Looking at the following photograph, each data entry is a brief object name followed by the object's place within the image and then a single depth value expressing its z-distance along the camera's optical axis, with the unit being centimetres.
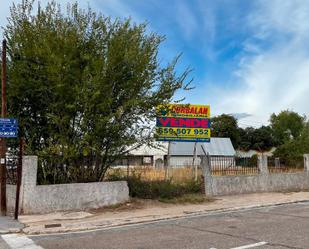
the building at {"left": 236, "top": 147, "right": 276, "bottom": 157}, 8366
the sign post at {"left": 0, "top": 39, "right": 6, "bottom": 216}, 1207
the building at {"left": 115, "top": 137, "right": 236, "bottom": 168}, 5038
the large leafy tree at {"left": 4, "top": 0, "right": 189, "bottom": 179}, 1301
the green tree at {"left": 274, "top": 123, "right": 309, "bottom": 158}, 3942
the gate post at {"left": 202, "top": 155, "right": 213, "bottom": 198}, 1678
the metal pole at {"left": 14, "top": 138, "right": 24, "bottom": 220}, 1152
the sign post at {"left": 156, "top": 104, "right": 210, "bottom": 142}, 1698
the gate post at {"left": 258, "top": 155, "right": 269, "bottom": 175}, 1927
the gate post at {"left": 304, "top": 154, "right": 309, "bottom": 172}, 2164
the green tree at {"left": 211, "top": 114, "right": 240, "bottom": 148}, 8269
